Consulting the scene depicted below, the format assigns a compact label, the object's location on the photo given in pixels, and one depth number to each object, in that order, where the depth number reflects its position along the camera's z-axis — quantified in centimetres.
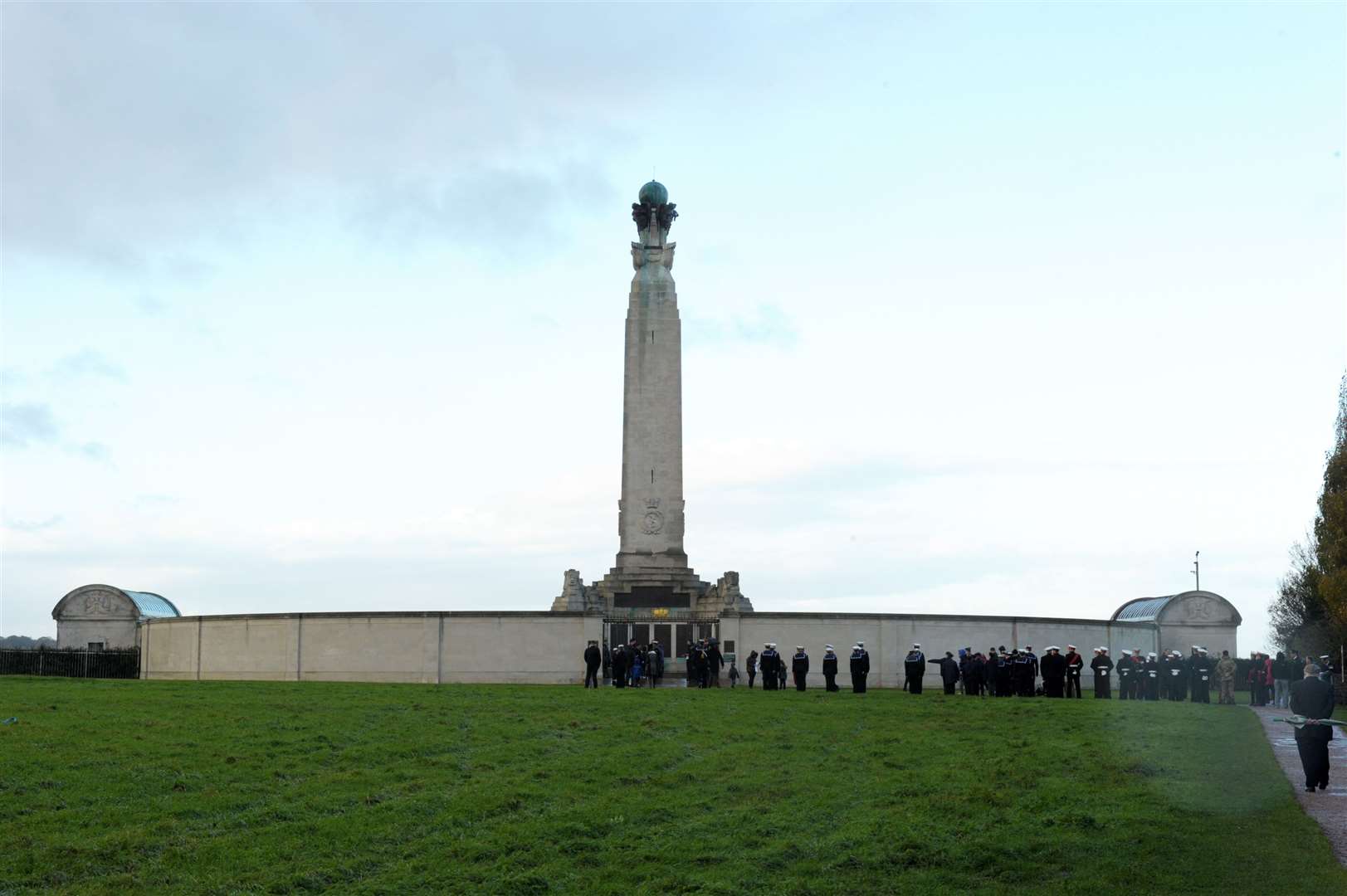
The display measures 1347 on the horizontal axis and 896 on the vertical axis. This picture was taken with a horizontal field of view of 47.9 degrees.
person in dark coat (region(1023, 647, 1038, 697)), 4094
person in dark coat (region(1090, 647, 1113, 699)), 4141
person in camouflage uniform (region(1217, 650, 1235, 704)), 4234
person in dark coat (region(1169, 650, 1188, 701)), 4322
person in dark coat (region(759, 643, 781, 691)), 4144
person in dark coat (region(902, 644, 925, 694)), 3994
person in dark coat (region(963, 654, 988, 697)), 3978
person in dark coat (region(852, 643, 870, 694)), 4000
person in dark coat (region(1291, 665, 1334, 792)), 2145
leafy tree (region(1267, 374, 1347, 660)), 5238
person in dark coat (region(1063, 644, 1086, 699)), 4031
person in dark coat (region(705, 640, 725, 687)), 4297
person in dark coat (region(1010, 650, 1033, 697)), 4097
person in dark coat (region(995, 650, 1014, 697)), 4081
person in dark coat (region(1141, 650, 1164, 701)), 4319
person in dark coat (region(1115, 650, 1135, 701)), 4303
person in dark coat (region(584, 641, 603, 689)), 4219
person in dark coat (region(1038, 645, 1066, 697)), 4034
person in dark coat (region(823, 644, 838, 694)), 4066
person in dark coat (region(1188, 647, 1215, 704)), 4250
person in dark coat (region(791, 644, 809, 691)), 4159
